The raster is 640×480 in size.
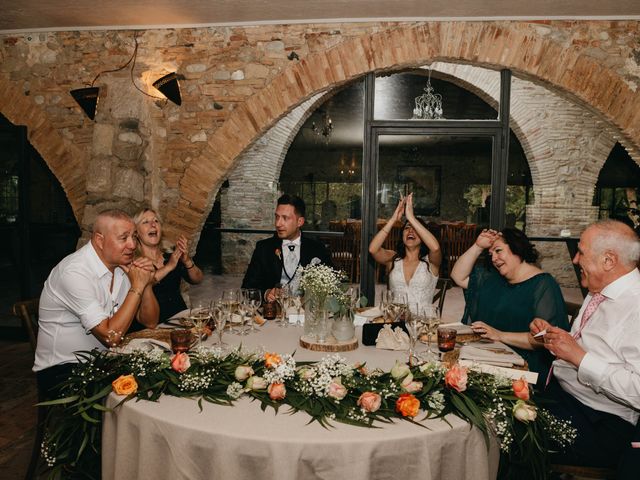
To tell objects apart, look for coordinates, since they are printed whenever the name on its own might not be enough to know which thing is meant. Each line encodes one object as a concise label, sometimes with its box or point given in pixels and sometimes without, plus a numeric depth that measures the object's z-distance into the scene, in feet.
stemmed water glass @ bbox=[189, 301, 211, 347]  7.67
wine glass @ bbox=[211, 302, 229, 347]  7.52
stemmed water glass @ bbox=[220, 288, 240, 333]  8.35
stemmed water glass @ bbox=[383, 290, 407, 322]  8.65
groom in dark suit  13.32
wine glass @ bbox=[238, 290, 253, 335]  8.46
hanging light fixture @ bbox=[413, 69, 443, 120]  16.44
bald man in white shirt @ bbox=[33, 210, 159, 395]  8.10
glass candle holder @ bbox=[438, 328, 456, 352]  7.18
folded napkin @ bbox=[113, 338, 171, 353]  7.09
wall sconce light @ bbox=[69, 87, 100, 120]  16.47
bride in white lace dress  12.89
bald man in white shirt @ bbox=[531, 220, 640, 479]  6.70
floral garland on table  5.69
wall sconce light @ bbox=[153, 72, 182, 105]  16.07
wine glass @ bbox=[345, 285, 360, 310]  7.91
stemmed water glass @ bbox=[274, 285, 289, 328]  9.32
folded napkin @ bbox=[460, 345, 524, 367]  7.04
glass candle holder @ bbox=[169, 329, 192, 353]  6.97
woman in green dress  9.14
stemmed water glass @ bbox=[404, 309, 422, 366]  6.95
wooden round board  7.64
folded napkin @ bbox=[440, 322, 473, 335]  8.91
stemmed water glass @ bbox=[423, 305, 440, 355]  7.62
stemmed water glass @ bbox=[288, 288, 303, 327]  9.34
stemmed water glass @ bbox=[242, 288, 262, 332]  8.52
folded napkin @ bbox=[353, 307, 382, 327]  9.32
